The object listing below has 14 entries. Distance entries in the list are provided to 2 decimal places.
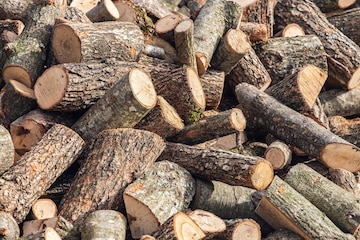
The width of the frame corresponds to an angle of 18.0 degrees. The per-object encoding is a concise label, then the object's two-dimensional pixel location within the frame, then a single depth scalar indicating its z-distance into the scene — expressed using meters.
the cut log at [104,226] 8.45
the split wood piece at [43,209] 9.38
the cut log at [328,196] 9.65
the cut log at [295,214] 9.14
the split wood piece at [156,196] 9.02
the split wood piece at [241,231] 8.87
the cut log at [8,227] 8.32
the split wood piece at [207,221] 8.89
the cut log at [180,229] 8.34
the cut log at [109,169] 9.33
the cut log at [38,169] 9.06
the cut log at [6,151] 9.34
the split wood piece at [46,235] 8.03
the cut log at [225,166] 9.70
